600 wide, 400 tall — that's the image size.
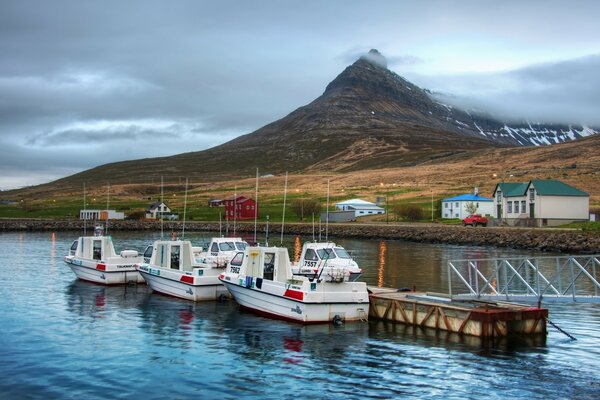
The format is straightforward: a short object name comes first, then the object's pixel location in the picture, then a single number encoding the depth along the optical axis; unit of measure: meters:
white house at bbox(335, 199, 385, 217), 139.89
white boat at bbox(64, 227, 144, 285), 46.81
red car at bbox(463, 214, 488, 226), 106.41
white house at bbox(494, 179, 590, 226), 98.06
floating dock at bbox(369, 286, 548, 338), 28.03
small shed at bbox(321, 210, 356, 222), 135.00
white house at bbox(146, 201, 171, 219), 157.99
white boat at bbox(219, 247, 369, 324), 31.14
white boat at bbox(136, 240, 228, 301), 38.72
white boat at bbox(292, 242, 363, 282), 39.50
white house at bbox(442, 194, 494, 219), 120.38
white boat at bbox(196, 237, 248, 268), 43.75
